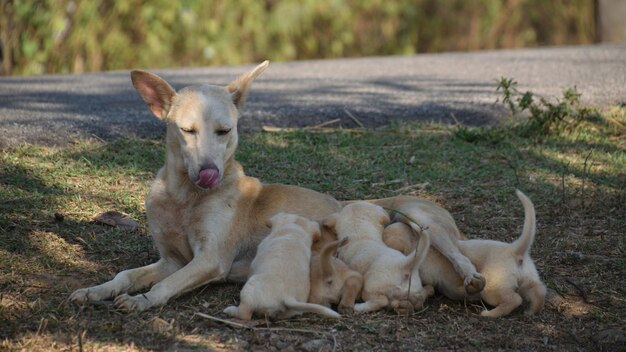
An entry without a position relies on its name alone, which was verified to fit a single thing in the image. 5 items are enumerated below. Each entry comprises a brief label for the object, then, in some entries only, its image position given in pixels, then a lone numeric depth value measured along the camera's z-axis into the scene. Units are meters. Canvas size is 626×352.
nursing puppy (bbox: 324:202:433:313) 8.74
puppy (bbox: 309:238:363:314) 8.71
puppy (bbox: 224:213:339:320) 8.34
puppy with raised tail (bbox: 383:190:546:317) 8.89
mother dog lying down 9.36
